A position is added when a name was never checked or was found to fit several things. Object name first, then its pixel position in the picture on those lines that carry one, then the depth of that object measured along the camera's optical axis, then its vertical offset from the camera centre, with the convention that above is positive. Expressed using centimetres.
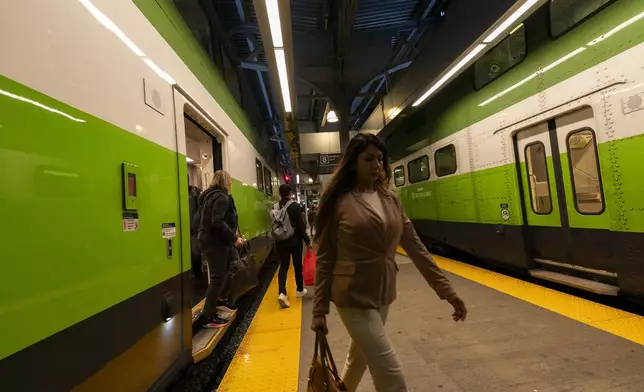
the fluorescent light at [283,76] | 476 +220
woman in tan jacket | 170 -24
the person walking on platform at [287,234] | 486 -23
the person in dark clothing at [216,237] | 361 -15
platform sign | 1253 +197
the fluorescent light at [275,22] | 358 +216
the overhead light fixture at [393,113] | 839 +238
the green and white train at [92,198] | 128 +15
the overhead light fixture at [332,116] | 1090 +304
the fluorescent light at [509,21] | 380 +211
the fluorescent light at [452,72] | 496 +215
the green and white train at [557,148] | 345 +66
